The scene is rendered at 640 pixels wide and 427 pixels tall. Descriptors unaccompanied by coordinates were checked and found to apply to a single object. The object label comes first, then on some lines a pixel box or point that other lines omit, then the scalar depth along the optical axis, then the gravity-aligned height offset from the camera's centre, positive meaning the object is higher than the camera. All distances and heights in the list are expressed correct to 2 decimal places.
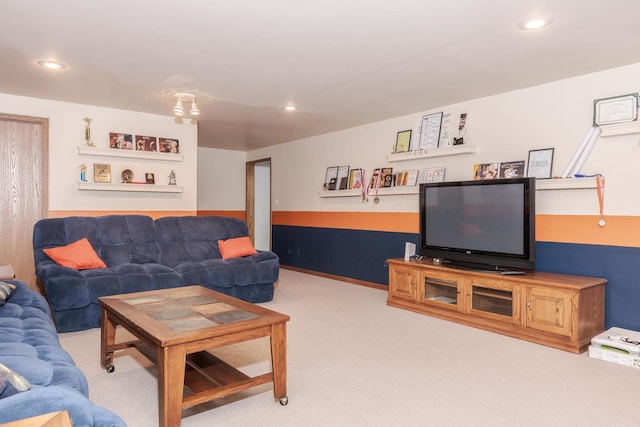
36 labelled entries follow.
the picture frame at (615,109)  3.31 +0.81
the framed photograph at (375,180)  5.52 +0.39
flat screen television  3.61 -0.13
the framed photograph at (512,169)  4.01 +0.39
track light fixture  4.16 +1.17
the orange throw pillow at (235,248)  4.88 -0.44
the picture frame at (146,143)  5.25 +0.83
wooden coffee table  1.92 -0.63
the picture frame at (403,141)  5.14 +0.84
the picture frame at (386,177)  5.36 +0.42
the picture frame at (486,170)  4.20 +0.40
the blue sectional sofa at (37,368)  1.11 -0.57
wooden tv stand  3.17 -0.78
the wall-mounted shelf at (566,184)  3.50 +0.23
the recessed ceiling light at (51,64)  3.39 +1.18
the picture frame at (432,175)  4.76 +0.40
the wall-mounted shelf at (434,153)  4.39 +0.63
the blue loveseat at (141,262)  3.56 -0.55
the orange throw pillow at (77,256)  3.88 -0.43
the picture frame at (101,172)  4.97 +0.44
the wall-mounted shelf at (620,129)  3.22 +0.63
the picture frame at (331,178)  6.23 +0.47
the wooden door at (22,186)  4.52 +0.25
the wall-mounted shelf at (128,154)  4.84 +0.67
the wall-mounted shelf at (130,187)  4.86 +0.27
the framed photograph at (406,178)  5.04 +0.38
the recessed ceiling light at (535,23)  2.56 +1.16
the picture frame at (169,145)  5.45 +0.83
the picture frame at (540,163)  3.81 +0.43
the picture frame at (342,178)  6.05 +0.46
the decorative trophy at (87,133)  4.91 +0.88
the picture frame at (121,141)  5.08 +0.83
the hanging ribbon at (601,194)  3.45 +0.13
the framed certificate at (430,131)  4.81 +0.91
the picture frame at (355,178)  5.83 +0.44
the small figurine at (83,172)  4.88 +0.43
